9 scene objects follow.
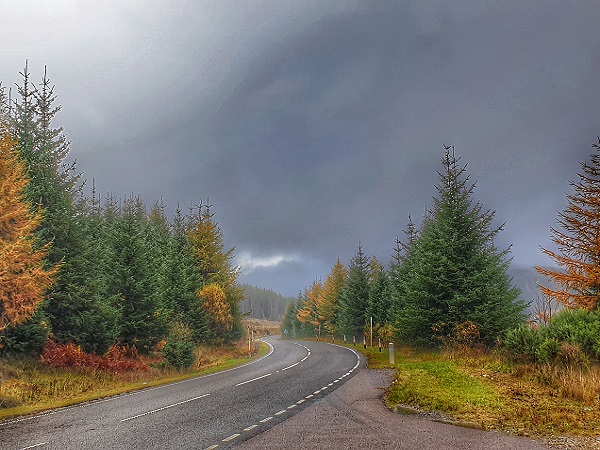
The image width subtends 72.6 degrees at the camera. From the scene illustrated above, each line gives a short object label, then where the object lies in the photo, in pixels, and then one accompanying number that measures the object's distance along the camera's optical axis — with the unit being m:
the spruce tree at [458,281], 23.30
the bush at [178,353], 23.45
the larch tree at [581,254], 19.64
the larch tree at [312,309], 74.70
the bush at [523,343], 15.46
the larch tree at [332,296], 61.46
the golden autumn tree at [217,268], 37.50
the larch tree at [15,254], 16.64
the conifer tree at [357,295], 48.69
